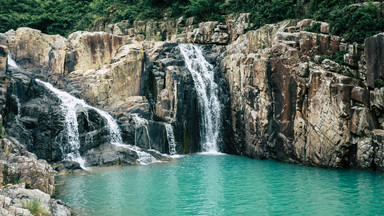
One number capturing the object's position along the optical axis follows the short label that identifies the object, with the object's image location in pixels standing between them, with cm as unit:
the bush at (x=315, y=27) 2752
